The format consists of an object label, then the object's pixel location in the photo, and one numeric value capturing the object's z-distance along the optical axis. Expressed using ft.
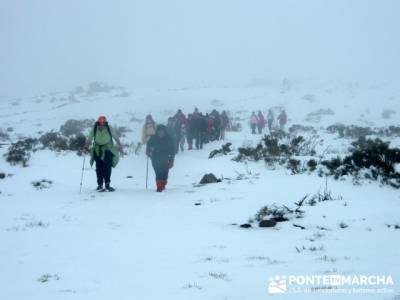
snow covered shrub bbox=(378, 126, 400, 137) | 85.21
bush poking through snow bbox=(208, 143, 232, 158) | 57.96
